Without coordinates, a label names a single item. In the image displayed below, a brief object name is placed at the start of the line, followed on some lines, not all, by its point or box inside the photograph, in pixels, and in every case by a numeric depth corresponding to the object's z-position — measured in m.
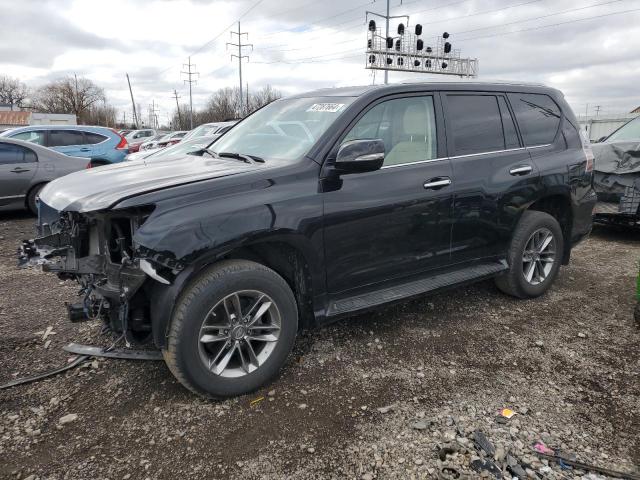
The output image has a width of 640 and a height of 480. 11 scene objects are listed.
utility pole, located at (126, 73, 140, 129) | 69.88
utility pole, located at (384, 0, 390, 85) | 30.17
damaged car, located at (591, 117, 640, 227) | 6.37
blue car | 10.41
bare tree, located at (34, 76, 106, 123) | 80.88
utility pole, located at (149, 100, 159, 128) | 111.31
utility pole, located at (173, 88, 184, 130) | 81.62
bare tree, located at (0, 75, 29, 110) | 89.75
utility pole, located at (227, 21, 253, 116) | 48.35
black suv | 2.60
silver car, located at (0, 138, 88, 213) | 8.26
